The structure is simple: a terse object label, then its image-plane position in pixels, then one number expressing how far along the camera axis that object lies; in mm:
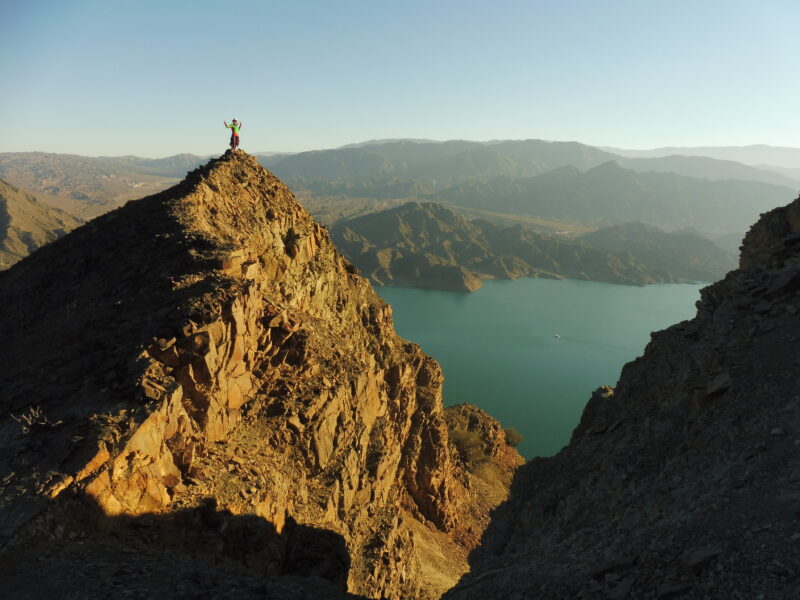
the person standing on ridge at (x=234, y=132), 24641
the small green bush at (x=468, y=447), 40062
